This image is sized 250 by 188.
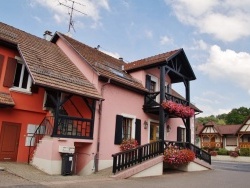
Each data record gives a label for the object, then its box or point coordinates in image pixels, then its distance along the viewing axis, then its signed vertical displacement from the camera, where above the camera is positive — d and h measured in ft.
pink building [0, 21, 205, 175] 36.65 +6.91
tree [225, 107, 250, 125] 226.73 +28.15
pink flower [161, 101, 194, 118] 47.44 +6.62
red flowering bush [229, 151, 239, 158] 114.63 -2.89
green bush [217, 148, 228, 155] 122.31 -2.38
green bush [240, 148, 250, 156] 114.21 -1.80
